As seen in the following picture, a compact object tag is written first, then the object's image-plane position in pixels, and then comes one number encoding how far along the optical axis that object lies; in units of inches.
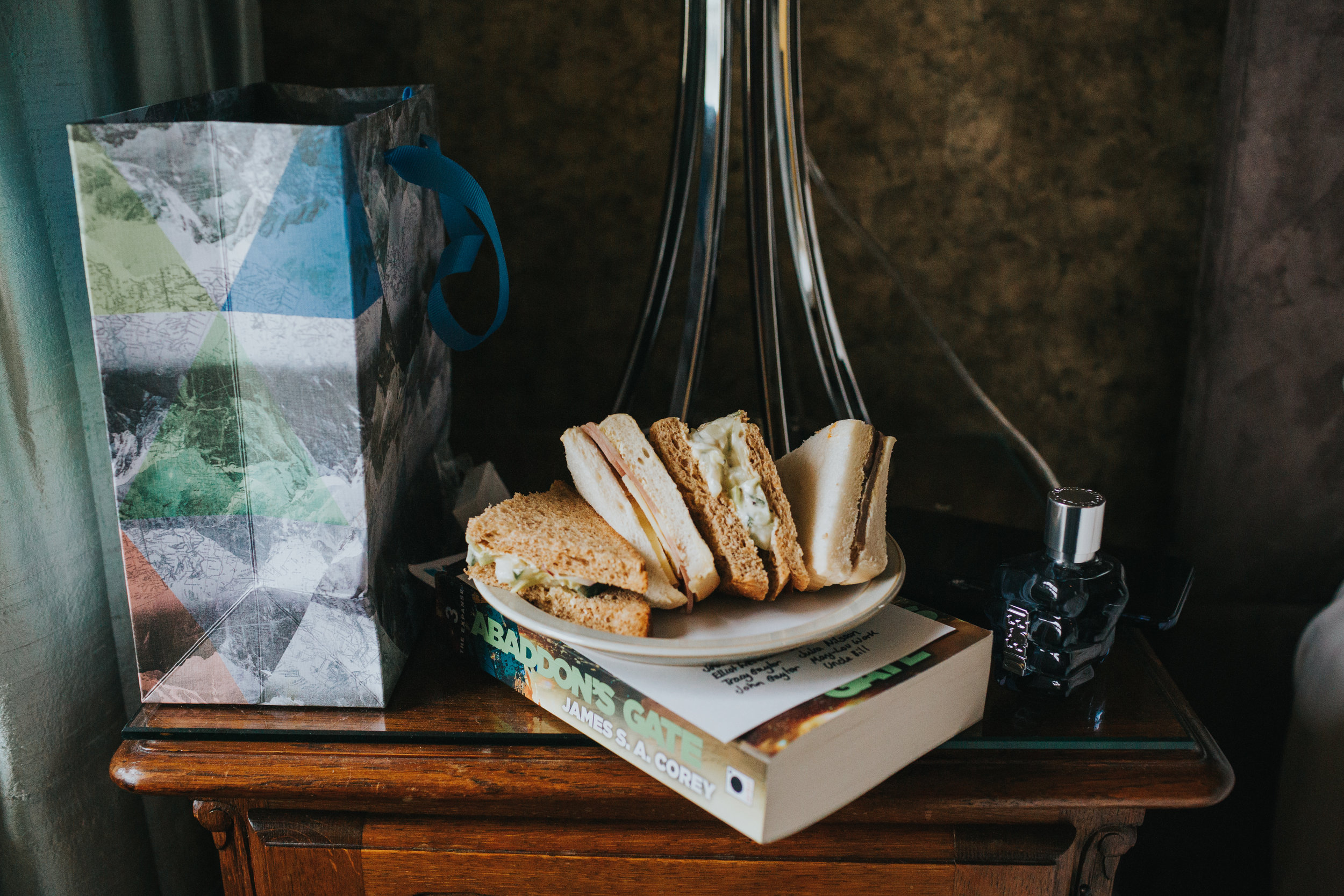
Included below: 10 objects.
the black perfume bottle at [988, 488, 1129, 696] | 18.2
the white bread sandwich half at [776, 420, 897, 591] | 17.9
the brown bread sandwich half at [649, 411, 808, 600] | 17.7
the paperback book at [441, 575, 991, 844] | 15.0
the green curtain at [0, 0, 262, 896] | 20.8
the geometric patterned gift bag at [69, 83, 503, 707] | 15.7
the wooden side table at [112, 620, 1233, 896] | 17.5
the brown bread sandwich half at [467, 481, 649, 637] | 17.0
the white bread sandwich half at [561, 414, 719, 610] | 17.5
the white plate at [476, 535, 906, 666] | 16.1
